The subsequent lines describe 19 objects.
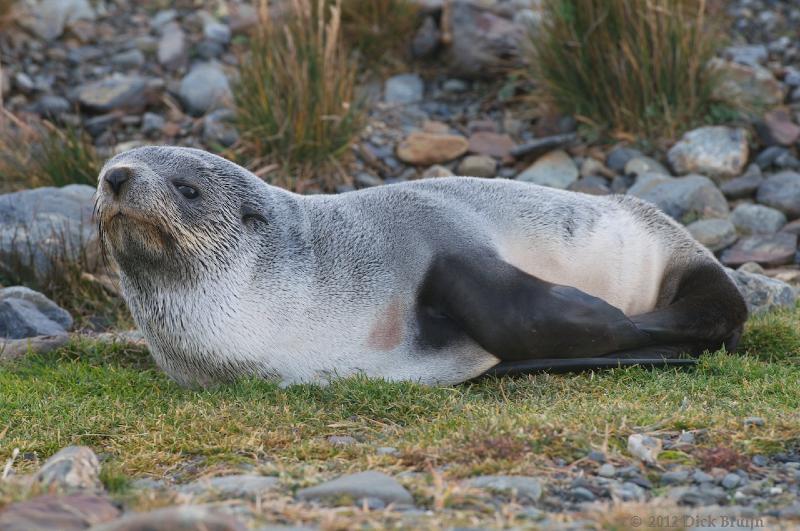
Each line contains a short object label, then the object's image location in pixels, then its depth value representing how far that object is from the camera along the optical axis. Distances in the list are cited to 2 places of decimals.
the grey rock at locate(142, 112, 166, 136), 12.02
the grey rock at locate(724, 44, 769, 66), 12.17
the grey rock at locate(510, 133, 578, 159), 10.91
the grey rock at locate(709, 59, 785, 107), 11.11
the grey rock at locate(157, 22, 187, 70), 13.52
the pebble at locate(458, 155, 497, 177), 10.83
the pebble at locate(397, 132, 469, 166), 11.09
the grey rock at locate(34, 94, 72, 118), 12.52
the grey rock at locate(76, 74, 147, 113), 12.45
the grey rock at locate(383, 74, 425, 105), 12.45
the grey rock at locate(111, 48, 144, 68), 13.75
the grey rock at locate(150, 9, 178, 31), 14.73
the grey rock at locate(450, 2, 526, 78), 12.41
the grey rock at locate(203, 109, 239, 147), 11.05
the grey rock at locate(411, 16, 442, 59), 12.88
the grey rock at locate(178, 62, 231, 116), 12.34
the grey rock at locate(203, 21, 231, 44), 13.93
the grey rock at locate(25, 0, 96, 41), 14.38
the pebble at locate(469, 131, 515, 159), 11.19
